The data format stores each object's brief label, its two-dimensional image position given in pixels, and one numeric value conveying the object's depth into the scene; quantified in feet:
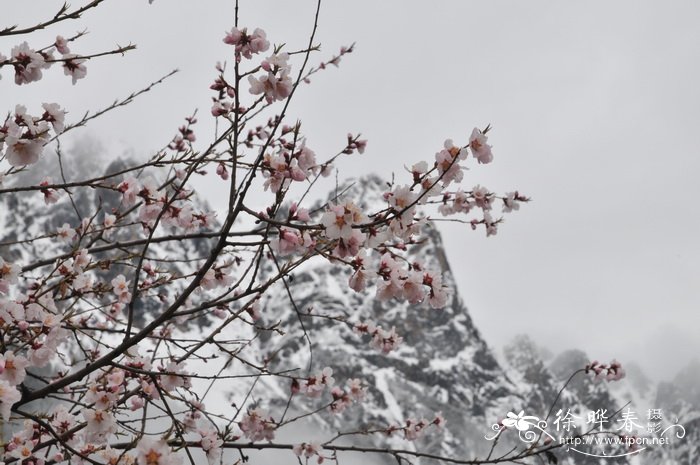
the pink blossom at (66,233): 15.33
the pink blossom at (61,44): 11.99
